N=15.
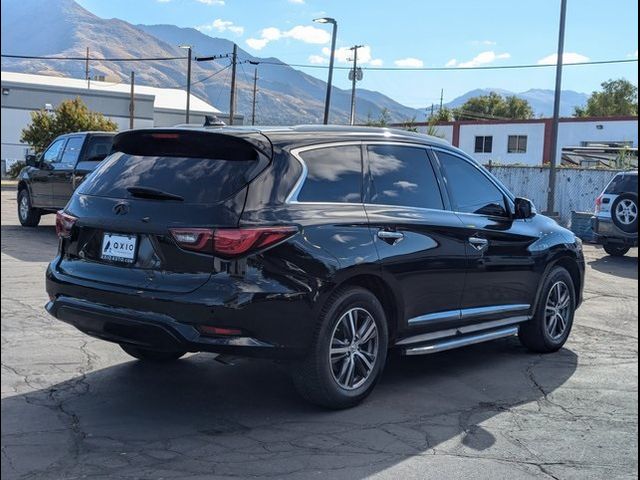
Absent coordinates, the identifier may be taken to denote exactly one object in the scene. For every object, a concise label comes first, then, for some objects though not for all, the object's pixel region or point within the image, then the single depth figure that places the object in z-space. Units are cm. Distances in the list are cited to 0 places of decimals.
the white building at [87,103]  5725
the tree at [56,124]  3950
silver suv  1357
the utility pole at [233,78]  4611
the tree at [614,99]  7647
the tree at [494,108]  9631
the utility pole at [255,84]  7320
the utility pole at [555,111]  2102
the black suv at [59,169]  1396
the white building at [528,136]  4622
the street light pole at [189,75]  5041
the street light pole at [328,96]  2955
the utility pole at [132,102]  5431
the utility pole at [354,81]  4275
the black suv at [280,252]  429
